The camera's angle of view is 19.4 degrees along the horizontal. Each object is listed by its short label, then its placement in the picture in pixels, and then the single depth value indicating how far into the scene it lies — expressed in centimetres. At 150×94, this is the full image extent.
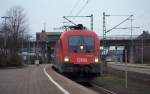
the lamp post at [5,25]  8416
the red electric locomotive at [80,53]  3009
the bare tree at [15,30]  8396
